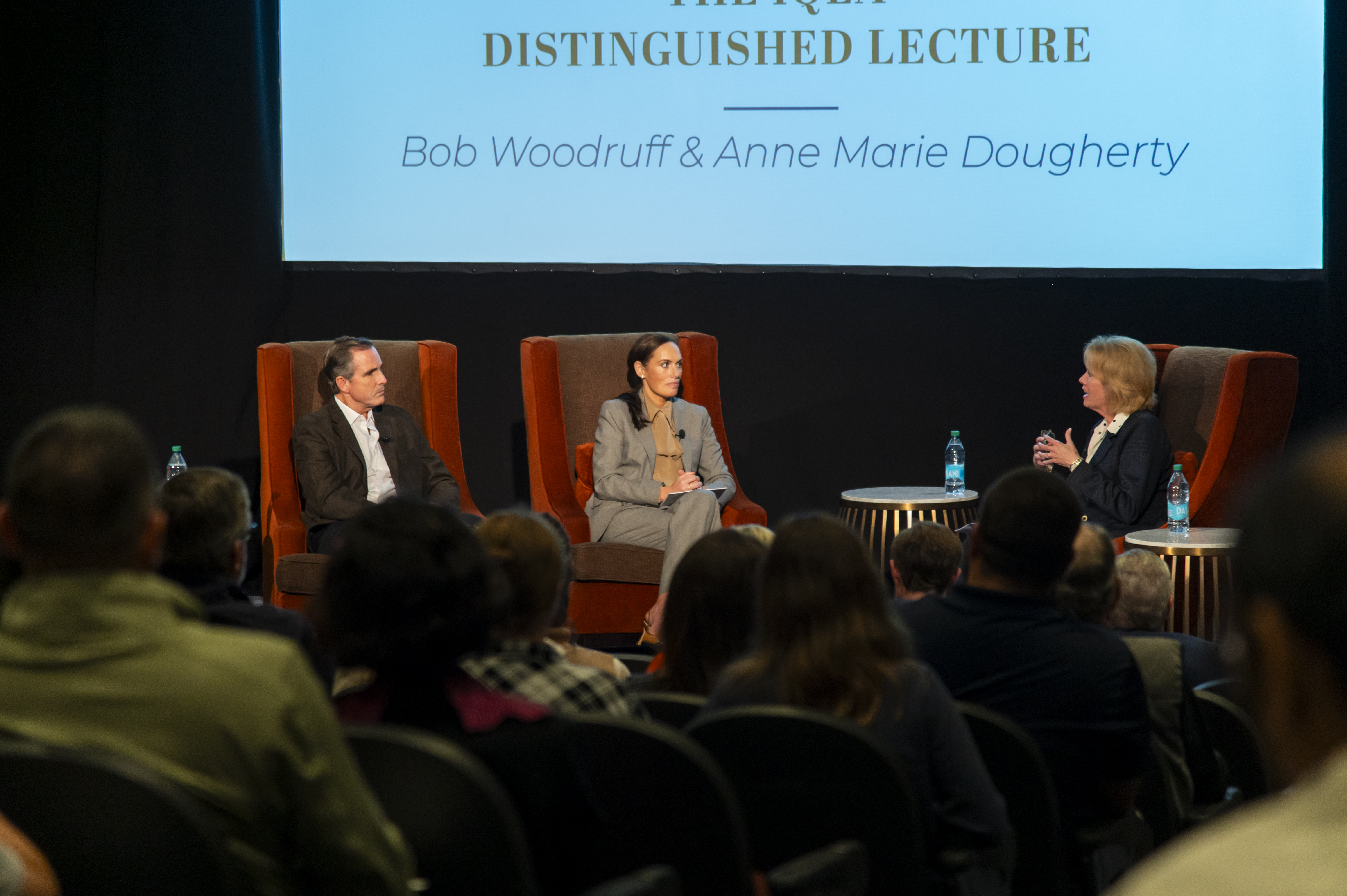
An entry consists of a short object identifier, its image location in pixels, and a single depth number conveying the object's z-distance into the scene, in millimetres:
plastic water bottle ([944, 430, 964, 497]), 10312
